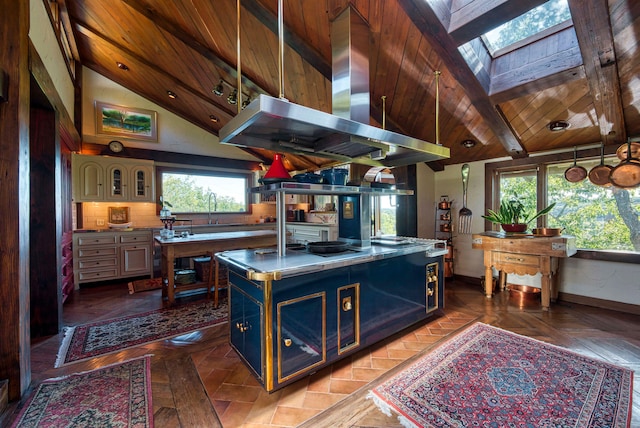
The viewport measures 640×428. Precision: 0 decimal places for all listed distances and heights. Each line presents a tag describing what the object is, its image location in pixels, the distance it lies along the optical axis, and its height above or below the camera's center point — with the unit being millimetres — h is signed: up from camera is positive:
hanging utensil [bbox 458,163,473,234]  4363 -20
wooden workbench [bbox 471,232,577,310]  3201 -542
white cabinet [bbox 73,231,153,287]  4289 -710
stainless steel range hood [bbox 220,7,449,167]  1562 +569
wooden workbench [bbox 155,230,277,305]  3340 -450
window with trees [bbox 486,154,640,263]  3260 +122
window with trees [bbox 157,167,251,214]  5656 +519
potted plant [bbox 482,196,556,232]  3559 -74
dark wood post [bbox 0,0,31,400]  1721 +57
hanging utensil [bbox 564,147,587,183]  3438 +511
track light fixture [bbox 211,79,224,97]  4079 +1917
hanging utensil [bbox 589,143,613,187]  3211 +466
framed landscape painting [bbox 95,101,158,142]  5047 +1823
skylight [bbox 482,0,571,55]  2338 +1787
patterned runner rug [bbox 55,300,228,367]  2371 -1220
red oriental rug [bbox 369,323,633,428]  1557 -1213
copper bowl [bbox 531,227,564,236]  3435 -262
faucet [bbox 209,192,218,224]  6164 +277
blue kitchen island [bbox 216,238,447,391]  1721 -701
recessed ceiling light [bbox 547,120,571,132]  3102 +1031
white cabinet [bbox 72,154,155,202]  4508 +616
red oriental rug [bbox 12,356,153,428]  1549 -1221
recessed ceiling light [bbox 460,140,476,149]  3877 +1014
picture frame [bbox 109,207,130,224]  5008 -34
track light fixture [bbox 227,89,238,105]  4098 +1811
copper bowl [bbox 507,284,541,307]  3569 -1197
